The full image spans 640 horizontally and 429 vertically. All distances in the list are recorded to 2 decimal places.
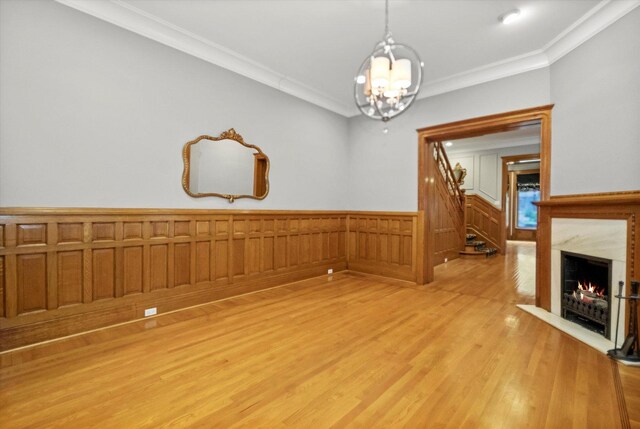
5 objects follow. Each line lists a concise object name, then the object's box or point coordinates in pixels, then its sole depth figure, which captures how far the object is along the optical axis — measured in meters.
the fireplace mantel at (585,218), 2.66
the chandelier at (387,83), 2.25
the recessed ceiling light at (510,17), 3.04
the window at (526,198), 11.68
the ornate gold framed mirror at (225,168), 3.73
